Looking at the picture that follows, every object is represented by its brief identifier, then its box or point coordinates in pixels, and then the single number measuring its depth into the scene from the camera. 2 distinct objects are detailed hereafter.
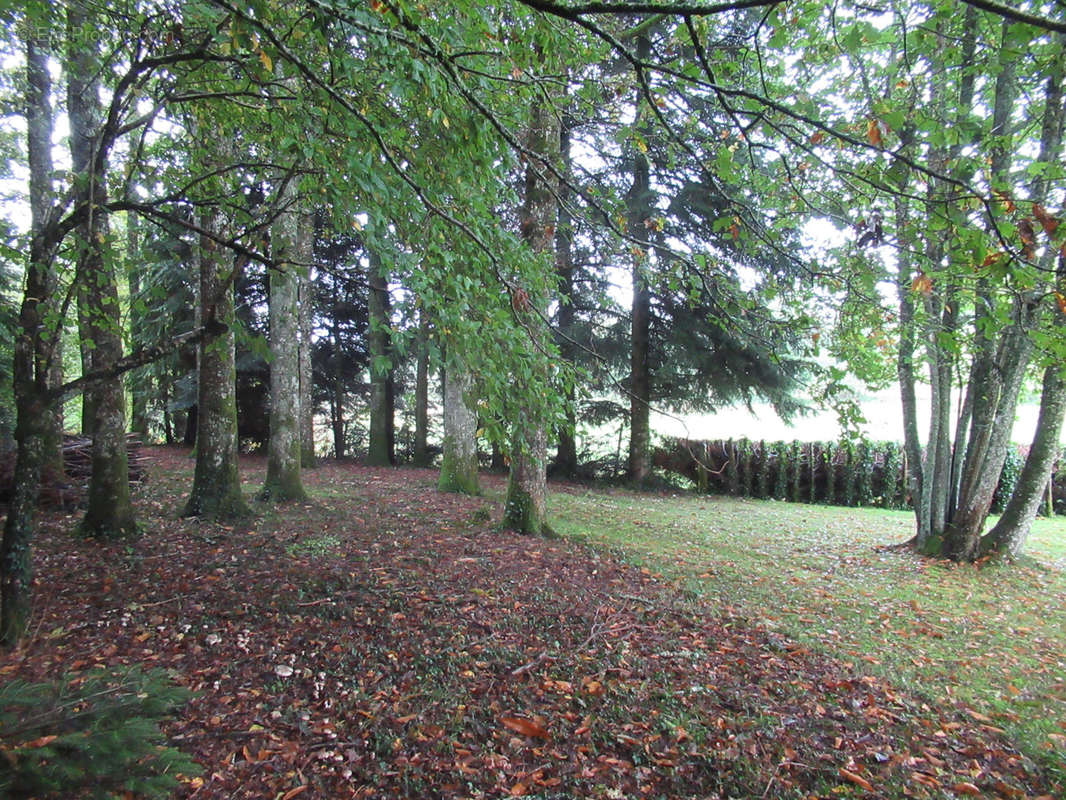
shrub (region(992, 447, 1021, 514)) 12.53
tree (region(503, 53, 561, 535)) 5.98
